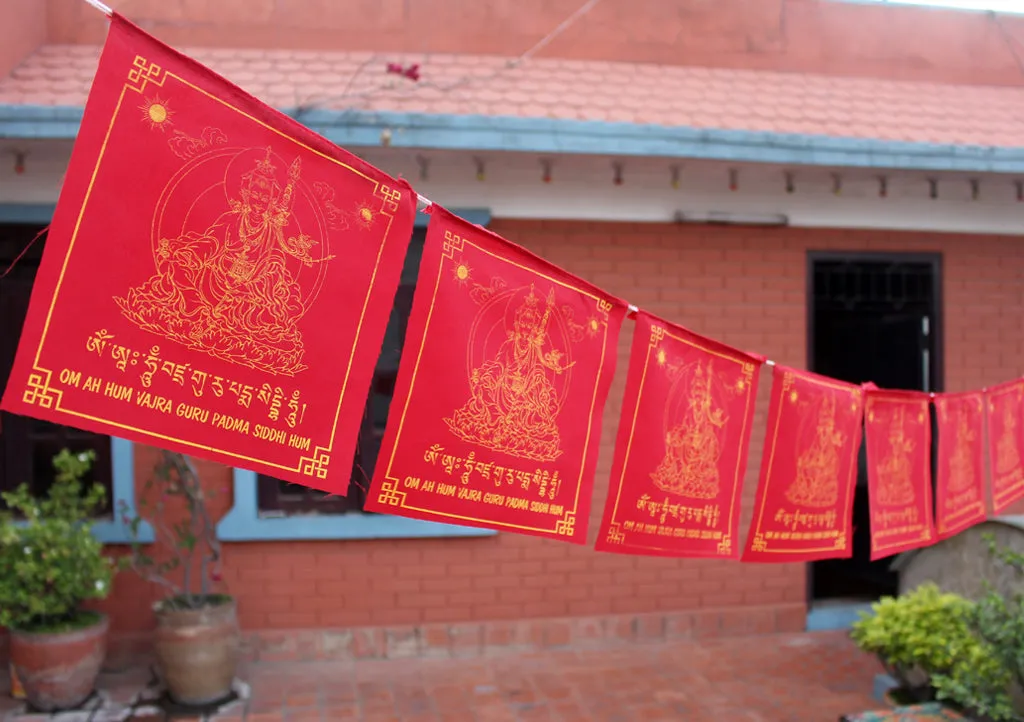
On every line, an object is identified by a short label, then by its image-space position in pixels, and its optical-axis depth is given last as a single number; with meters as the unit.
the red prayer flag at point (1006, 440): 4.57
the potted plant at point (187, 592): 4.80
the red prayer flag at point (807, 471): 3.68
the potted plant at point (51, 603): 4.62
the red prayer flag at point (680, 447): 3.21
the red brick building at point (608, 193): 5.40
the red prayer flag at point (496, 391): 2.59
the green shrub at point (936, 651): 3.87
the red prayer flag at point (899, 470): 4.02
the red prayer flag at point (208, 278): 1.98
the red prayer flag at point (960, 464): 4.30
